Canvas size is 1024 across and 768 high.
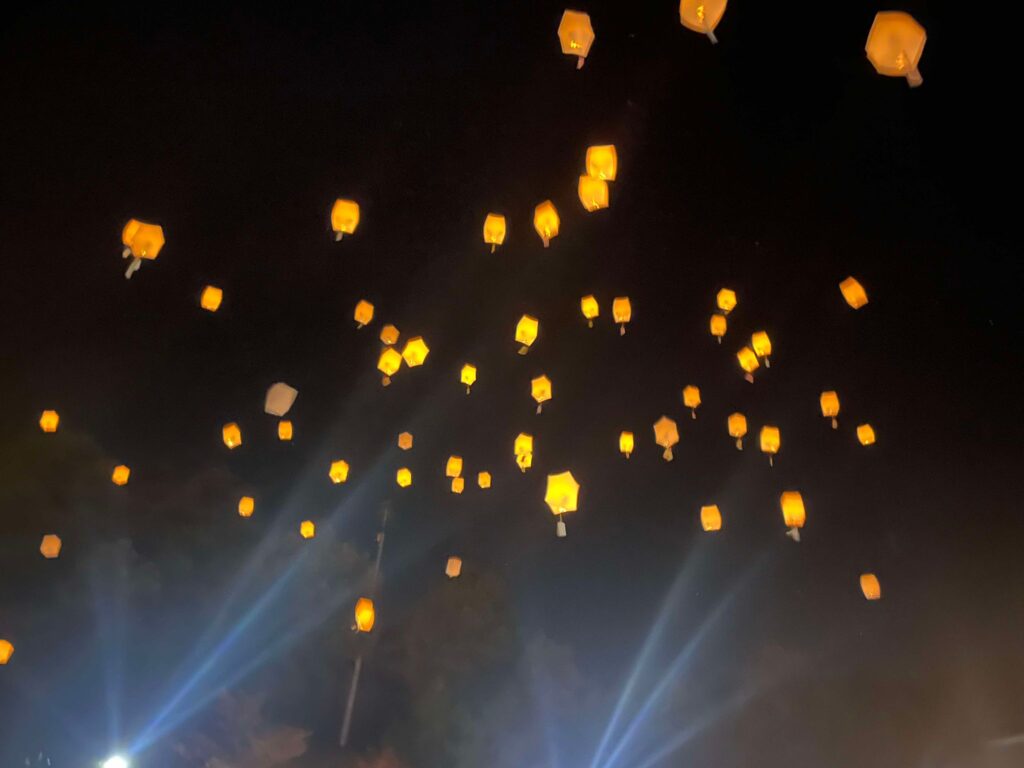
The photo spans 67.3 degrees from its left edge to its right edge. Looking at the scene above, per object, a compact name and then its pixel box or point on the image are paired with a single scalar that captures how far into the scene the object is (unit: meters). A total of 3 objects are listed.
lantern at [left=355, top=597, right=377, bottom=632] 11.23
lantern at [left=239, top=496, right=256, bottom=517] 12.65
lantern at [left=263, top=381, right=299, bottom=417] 10.23
